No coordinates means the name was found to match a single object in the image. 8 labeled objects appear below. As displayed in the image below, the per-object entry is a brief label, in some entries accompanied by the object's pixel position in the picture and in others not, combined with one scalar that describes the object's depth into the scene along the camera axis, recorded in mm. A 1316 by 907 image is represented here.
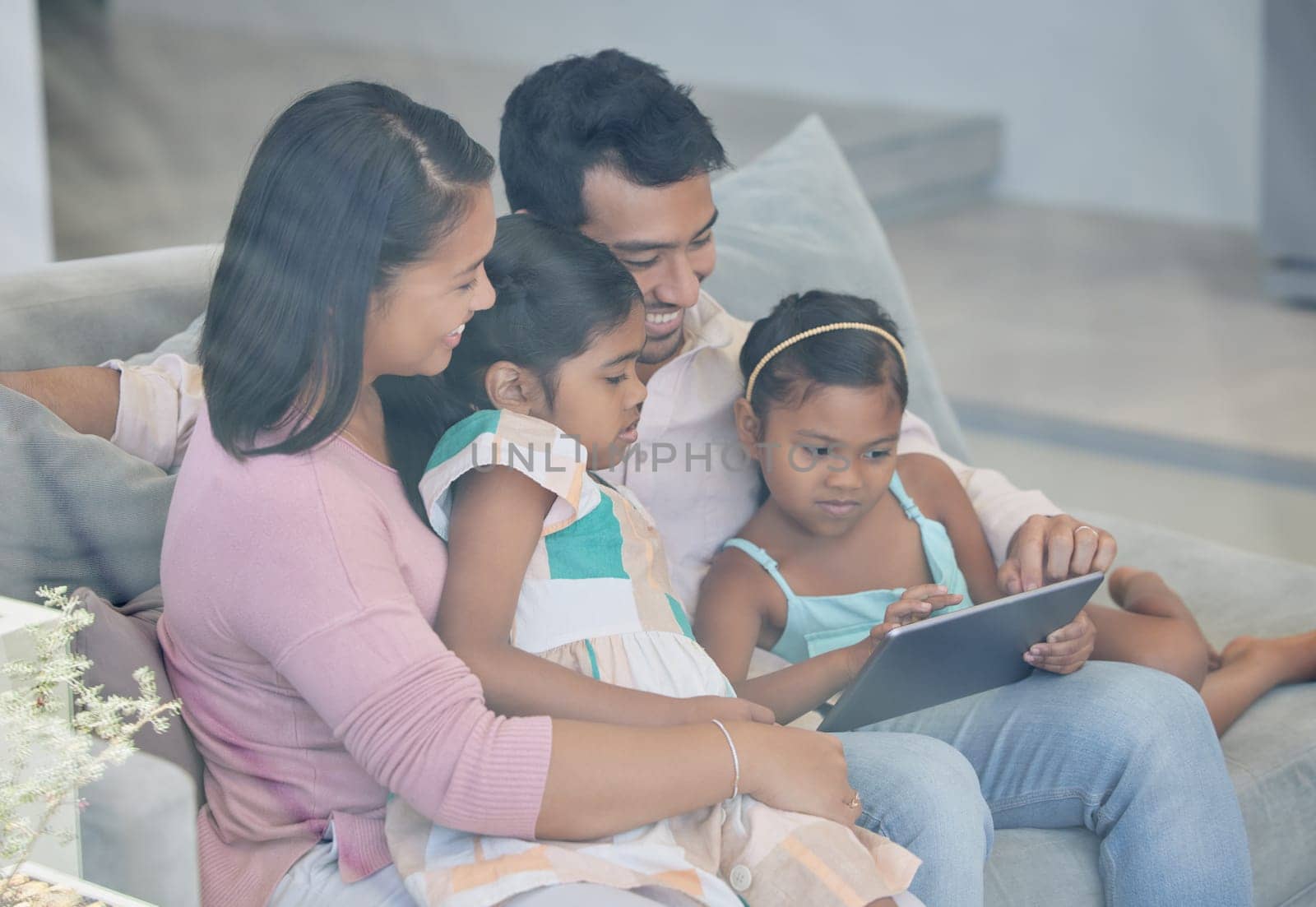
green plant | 3113
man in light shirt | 3380
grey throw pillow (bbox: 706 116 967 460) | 3839
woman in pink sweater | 3186
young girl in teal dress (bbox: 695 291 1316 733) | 3582
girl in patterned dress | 3218
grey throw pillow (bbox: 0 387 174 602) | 3312
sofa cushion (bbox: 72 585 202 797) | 3254
